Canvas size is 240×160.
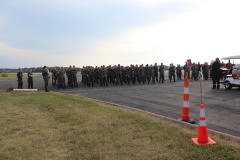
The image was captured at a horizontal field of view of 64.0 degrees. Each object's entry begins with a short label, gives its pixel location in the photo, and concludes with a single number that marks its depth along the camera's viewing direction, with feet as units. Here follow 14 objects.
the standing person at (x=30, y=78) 60.70
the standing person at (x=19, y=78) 61.98
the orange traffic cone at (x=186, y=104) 19.45
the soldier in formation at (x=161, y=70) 73.51
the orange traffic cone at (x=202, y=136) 13.52
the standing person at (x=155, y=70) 75.36
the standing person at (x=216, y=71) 47.65
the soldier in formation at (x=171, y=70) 77.30
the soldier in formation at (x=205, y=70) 83.35
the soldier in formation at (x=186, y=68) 75.01
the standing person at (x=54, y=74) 70.24
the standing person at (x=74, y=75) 67.15
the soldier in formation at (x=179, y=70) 81.10
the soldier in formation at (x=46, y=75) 53.72
